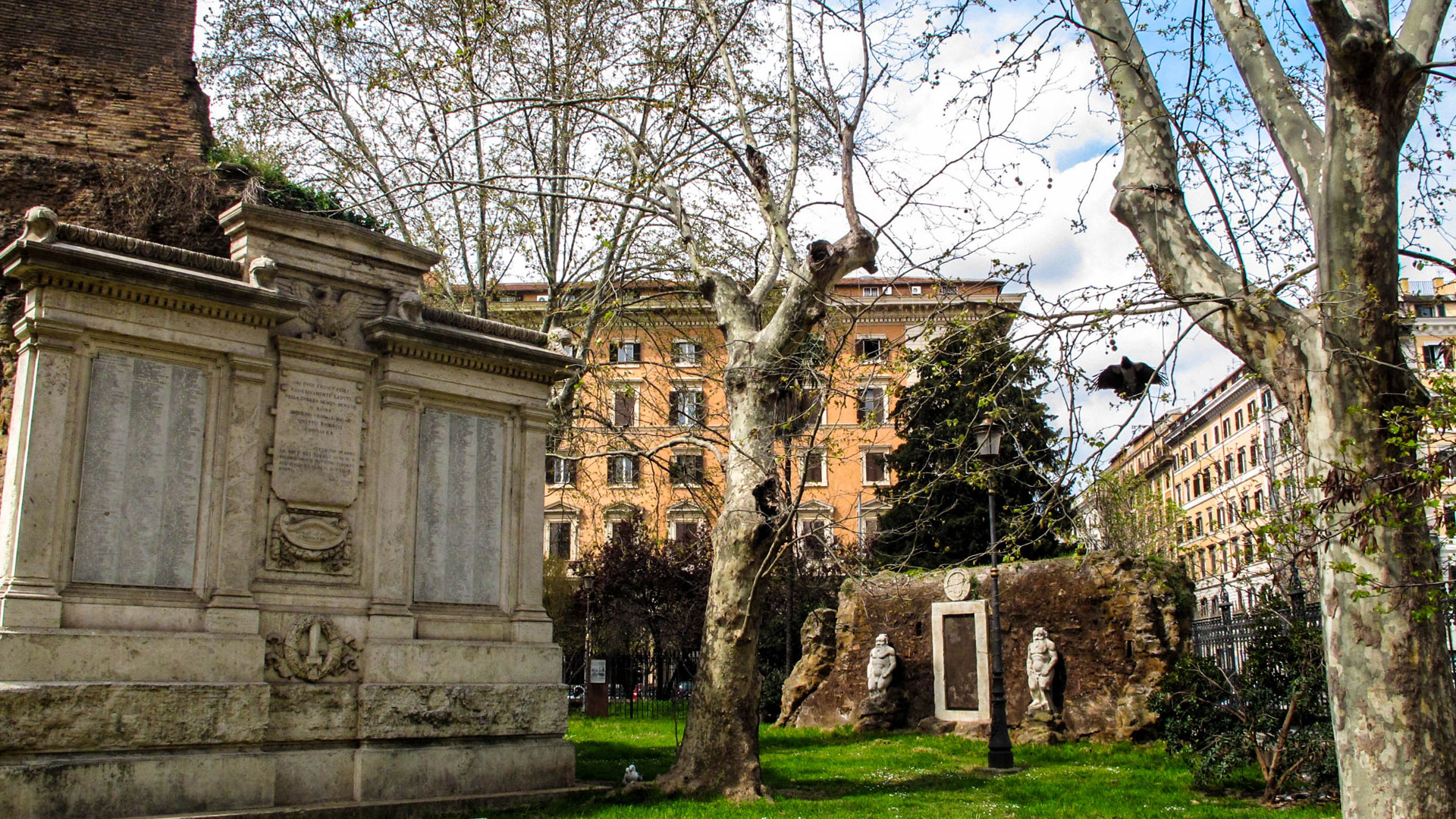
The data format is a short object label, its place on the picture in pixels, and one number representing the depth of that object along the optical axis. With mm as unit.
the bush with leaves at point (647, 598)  31641
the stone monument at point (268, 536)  8414
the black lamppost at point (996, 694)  13773
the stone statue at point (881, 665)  20734
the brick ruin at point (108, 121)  10836
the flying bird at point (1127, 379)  7617
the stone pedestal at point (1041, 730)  18109
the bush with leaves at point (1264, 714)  11305
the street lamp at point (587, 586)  32500
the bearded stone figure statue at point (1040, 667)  18641
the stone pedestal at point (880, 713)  20500
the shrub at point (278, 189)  11922
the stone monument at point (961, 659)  19781
